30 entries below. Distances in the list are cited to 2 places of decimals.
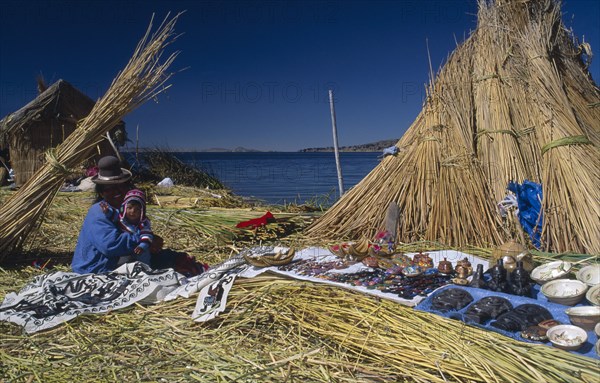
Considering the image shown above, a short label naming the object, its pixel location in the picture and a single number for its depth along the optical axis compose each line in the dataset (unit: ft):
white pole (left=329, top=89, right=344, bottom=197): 20.55
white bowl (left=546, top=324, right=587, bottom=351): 6.27
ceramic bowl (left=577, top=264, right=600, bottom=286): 8.05
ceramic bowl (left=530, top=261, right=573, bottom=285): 8.62
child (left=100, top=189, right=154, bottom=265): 10.19
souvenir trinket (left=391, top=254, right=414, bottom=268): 10.48
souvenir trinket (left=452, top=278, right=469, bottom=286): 8.82
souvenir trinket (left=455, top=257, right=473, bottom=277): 9.30
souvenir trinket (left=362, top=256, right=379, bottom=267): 10.39
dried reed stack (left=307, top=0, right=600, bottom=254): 11.81
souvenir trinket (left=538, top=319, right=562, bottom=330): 6.85
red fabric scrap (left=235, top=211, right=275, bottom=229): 14.74
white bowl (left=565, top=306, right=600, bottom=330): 6.77
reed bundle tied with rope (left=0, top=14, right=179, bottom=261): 12.40
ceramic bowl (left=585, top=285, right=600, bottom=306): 7.32
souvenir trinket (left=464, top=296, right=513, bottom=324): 7.29
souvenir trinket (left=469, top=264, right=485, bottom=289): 8.61
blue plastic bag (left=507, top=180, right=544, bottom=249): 11.95
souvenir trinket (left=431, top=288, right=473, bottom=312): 7.82
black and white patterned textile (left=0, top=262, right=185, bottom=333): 8.39
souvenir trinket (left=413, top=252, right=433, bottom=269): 10.14
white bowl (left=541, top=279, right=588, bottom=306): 7.63
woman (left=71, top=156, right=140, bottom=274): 9.97
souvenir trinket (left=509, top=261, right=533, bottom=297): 8.27
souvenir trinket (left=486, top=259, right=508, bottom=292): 8.41
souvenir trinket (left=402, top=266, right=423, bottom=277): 9.55
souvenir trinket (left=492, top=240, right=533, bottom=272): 9.02
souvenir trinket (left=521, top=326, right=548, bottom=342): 6.64
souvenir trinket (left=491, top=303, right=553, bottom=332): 7.02
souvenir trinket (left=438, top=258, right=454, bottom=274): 9.75
